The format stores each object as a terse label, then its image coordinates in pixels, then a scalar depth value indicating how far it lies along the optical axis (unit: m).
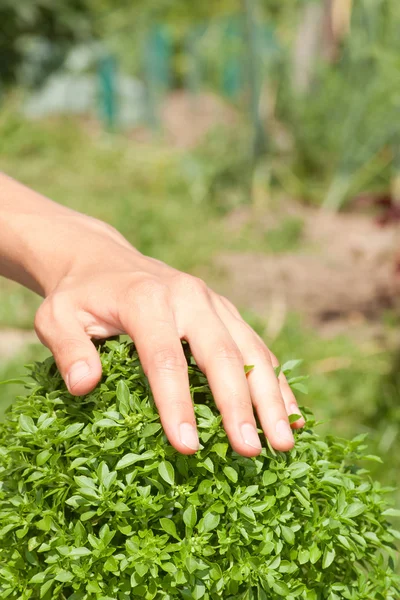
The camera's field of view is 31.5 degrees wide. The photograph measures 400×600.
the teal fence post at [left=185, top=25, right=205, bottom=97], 10.47
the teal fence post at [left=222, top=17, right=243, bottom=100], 10.38
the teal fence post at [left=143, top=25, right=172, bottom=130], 10.06
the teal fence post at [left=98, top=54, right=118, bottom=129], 9.65
